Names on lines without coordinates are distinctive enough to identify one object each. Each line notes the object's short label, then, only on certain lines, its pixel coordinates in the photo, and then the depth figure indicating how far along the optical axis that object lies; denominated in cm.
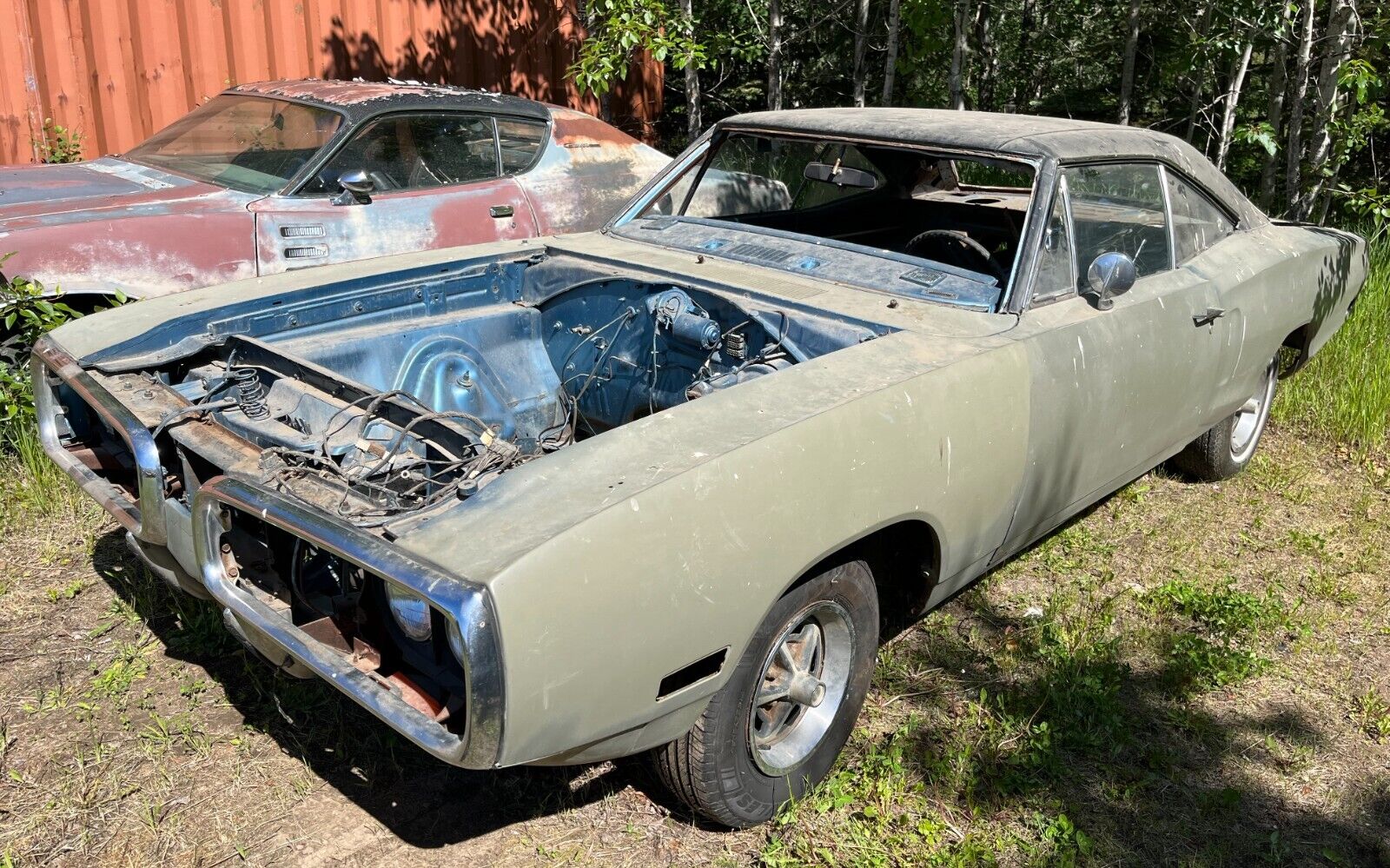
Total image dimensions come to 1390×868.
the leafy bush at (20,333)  400
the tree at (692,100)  884
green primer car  210
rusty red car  447
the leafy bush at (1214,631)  347
